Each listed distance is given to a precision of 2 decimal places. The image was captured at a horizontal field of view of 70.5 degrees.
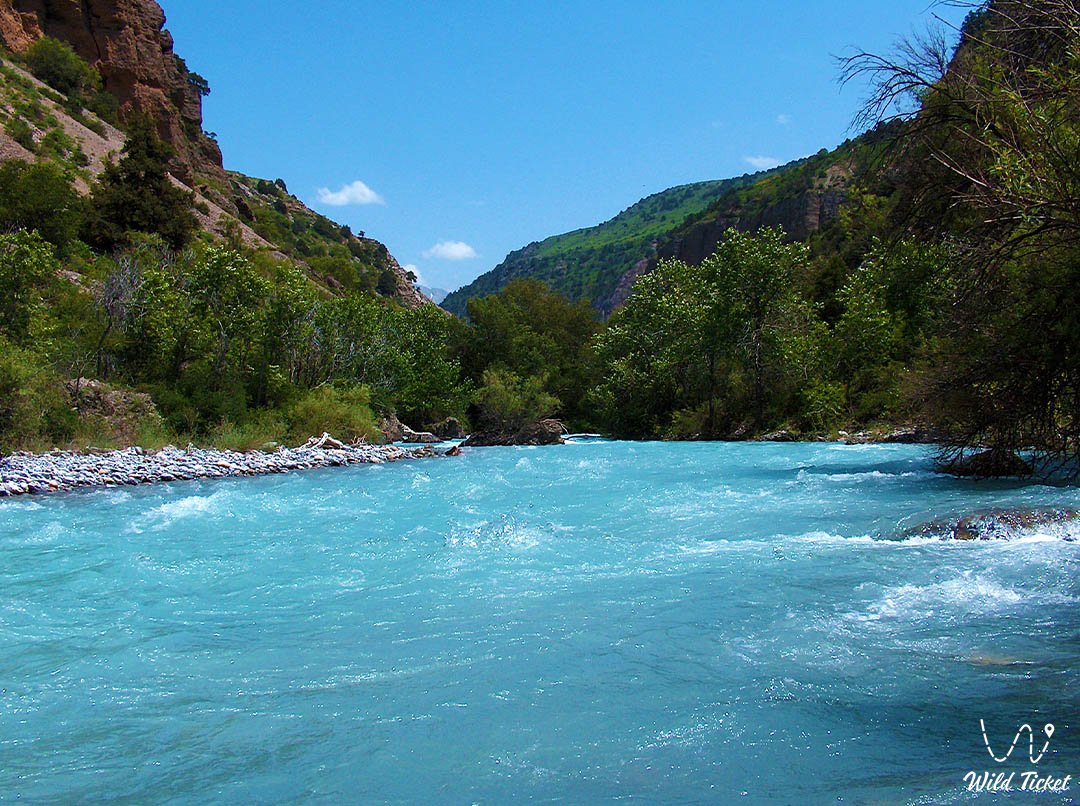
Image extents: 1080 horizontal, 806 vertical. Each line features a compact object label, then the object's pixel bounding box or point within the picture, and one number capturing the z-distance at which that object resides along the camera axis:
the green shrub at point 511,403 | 34.00
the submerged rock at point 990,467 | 13.87
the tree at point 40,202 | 31.50
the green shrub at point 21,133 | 39.47
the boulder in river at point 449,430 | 37.72
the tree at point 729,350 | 33.09
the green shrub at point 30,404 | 18.27
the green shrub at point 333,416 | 27.02
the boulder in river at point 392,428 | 33.24
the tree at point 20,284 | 20.59
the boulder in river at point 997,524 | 9.45
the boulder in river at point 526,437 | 32.56
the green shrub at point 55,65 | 51.00
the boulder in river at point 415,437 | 34.19
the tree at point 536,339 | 47.22
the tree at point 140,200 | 36.19
